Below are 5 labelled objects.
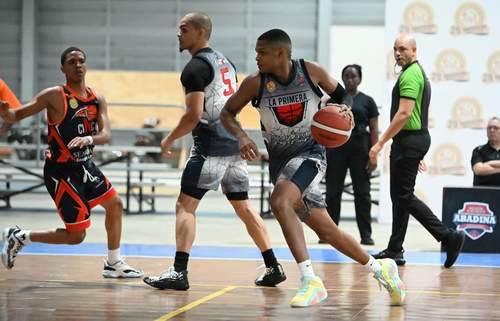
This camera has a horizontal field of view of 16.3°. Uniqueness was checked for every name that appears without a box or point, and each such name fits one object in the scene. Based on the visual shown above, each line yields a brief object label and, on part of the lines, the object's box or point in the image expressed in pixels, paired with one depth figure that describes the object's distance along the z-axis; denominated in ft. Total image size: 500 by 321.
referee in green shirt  49.79
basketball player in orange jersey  41.89
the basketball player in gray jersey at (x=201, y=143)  40.22
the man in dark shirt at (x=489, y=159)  59.64
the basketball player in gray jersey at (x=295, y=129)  36.53
